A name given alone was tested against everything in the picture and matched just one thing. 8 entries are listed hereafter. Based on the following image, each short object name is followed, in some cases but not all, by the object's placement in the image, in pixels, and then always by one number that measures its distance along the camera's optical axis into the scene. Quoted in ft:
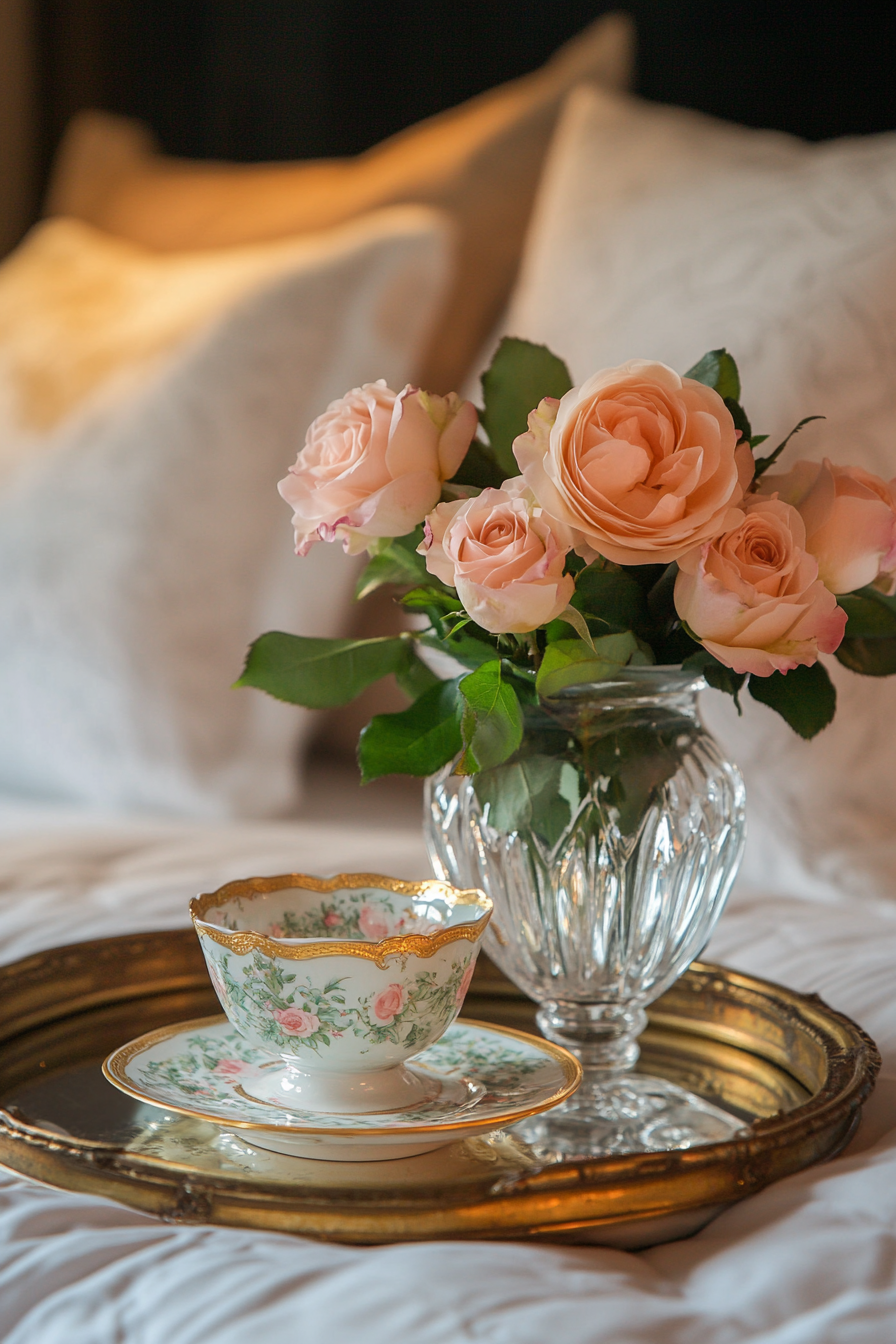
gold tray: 2.67
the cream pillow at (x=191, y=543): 4.56
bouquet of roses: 2.81
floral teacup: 2.83
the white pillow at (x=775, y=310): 3.80
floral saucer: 2.79
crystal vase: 2.98
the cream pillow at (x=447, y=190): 5.32
